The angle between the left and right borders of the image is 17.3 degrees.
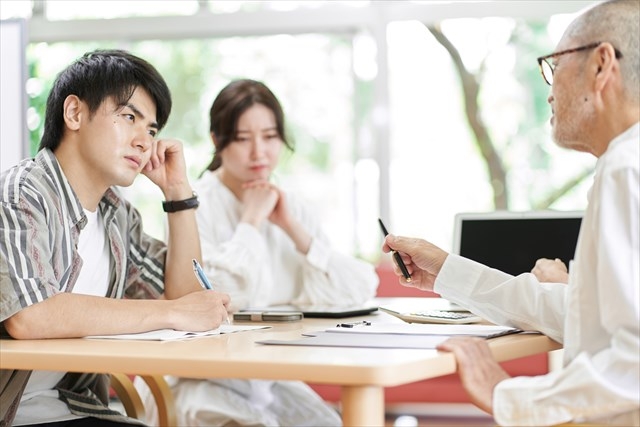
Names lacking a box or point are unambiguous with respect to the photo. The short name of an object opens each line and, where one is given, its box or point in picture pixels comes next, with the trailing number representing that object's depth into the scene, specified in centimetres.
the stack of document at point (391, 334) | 356
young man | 369
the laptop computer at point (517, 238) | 445
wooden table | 334
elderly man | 337
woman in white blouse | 446
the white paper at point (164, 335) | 366
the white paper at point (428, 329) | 371
